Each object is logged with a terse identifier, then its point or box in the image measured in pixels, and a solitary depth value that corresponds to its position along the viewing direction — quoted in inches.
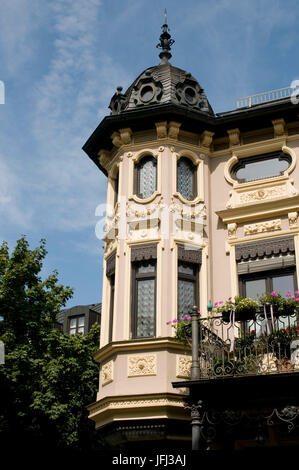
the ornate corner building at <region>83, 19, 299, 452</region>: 609.9
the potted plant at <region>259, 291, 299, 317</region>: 542.0
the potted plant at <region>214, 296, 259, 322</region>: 550.6
